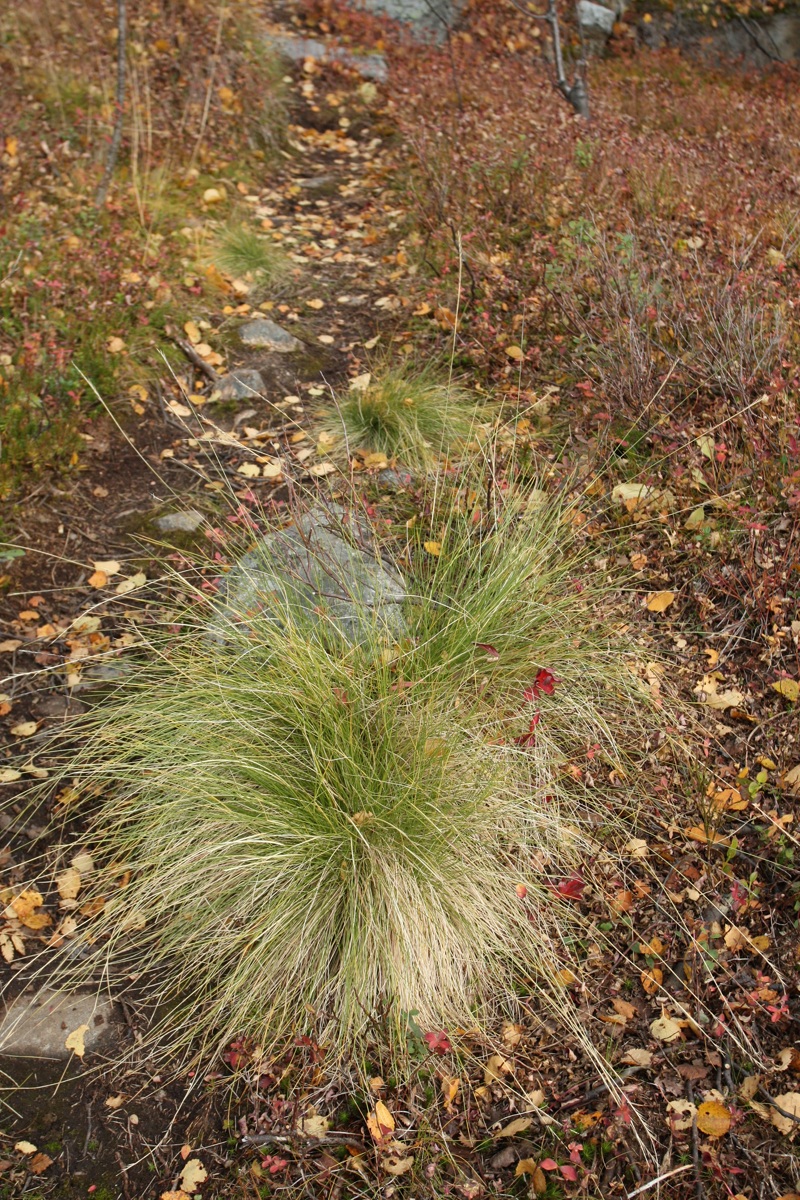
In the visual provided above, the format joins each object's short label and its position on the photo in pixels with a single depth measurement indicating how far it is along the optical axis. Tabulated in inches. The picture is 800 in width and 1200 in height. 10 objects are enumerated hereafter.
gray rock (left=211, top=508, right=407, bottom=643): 116.3
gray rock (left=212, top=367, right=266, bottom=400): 186.2
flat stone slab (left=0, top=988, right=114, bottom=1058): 96.3
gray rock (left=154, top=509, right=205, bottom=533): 156.3
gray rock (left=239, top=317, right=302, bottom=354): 202.8
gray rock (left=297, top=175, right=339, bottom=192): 276.8
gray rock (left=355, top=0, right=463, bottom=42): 349.7
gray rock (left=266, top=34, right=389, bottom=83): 323.9
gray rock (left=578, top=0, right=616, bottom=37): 350.3
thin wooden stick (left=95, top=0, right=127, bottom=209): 210.8
